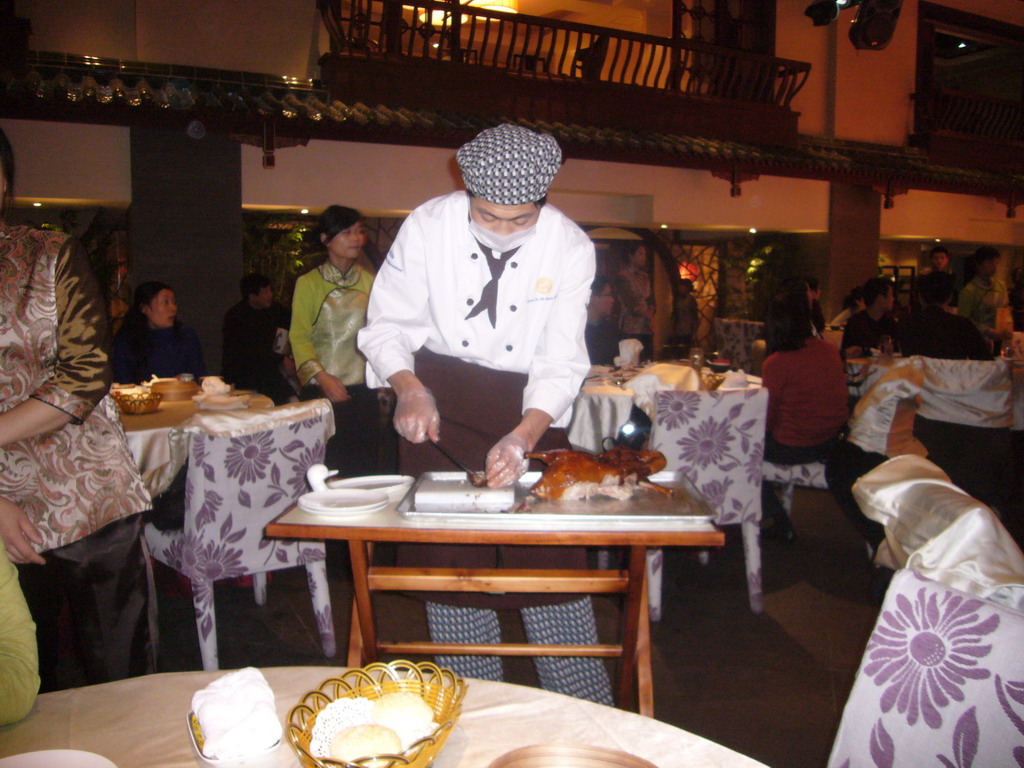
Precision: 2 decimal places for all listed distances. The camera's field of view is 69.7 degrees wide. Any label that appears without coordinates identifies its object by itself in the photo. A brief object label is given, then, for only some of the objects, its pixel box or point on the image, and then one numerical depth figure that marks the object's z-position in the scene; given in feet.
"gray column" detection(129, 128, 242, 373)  21.88
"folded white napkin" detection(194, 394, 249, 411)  11.41
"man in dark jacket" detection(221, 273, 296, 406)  17.53
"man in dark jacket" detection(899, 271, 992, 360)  16.08
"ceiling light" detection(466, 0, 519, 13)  32.60
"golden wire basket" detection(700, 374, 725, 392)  14.38
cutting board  4.65
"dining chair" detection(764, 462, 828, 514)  13.34
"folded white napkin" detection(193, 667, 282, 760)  2.50
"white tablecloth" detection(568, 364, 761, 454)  13.34
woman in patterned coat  5.07
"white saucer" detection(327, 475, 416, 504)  5.11
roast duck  4.91
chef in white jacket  5.99
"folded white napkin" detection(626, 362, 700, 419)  13.24
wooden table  5.30
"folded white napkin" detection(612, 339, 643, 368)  17.23
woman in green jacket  12.46
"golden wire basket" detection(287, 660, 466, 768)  2.34
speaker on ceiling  24.45
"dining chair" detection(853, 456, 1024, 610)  3.19
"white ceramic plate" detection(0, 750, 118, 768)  2.42
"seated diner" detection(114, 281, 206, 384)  14.21
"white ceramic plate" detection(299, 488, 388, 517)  4.53
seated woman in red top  13.09
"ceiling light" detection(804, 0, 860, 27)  26.91
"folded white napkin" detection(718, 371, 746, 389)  14.52
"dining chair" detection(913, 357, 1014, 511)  13.47
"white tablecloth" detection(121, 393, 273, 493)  9.62
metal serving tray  4.28
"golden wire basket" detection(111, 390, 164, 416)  10.84
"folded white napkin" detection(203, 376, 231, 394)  12.20
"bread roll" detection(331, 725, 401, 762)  2.33
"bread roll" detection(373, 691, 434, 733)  2.52
